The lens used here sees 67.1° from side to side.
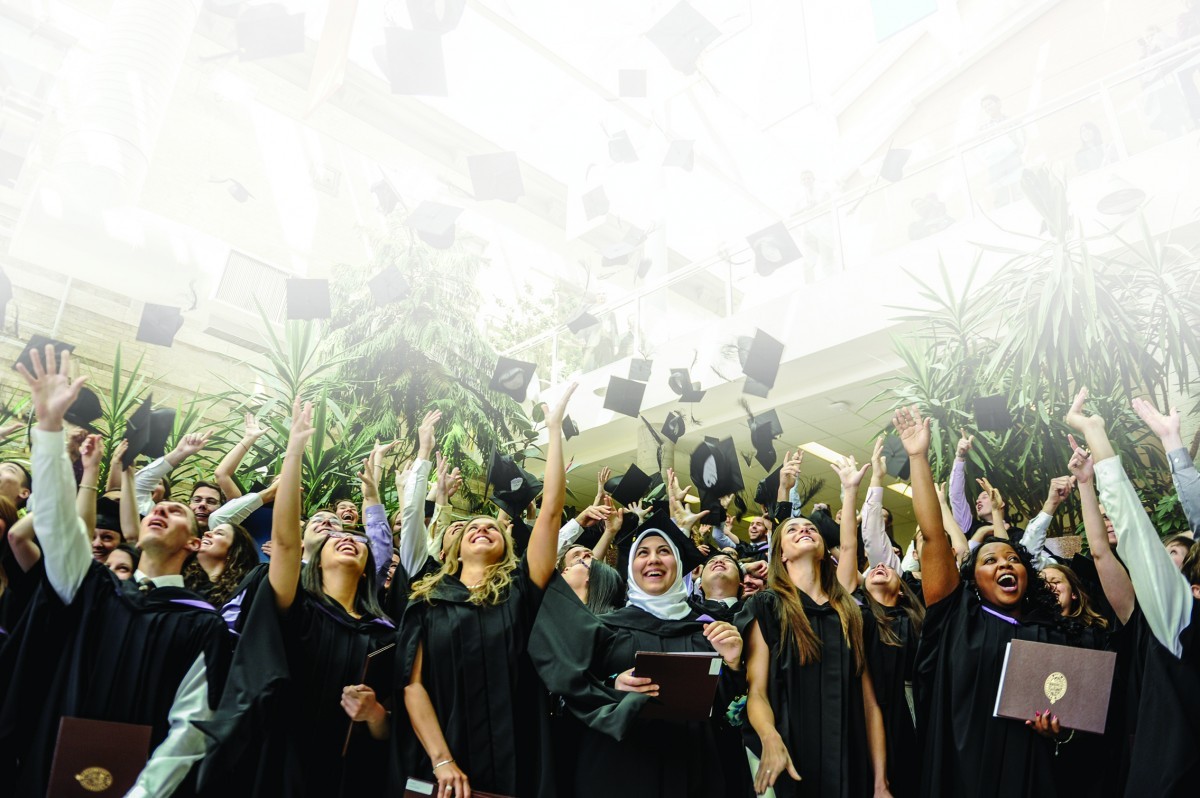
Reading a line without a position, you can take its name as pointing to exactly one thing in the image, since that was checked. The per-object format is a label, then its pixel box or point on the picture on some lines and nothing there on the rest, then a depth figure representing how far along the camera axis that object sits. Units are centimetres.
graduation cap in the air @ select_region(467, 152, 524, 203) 559
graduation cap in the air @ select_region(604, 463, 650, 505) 416
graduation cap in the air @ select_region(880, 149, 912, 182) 663
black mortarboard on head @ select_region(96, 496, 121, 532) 334
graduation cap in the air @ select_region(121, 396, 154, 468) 359
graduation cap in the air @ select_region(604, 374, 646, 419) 483
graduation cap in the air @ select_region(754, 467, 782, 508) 464
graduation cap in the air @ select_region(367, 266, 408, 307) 575
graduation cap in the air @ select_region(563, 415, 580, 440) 585
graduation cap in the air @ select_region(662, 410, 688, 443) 620
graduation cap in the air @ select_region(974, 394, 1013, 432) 417
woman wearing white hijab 241
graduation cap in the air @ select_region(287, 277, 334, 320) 468
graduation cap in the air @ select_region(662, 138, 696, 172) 666
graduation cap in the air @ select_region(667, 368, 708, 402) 618
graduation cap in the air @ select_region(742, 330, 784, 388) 559
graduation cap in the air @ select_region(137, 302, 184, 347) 467
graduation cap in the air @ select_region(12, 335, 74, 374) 283
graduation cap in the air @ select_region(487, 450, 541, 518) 383
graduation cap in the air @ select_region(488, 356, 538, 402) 474
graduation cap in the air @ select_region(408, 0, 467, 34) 567
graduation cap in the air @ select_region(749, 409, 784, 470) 534
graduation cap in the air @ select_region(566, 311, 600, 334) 636
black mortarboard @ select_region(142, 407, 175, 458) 378
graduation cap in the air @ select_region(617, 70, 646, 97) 632
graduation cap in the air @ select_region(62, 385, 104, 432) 349
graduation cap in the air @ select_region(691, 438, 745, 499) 456
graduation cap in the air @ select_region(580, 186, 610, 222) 748
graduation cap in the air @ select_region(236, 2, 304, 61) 515
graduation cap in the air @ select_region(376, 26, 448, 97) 509
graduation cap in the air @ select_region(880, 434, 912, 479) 467
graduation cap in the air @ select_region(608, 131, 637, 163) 646
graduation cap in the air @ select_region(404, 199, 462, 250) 528
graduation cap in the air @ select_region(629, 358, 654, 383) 617
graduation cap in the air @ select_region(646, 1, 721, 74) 600
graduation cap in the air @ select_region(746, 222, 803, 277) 621
